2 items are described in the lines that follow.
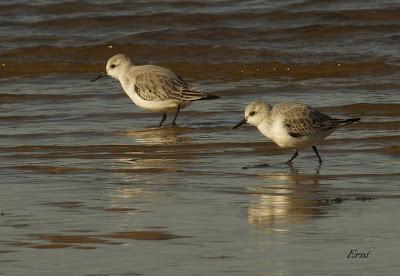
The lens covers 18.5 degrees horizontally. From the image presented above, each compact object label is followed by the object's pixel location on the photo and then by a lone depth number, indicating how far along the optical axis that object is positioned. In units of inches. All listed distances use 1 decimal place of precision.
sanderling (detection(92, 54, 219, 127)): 566.9
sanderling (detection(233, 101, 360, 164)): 439.8
